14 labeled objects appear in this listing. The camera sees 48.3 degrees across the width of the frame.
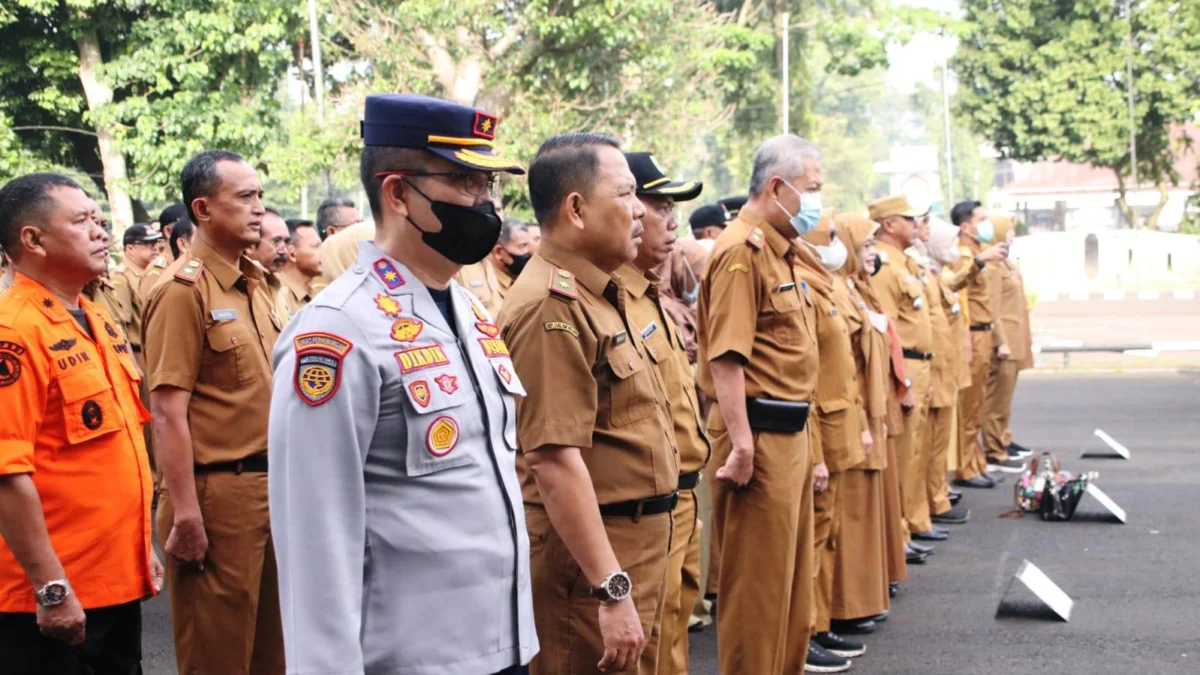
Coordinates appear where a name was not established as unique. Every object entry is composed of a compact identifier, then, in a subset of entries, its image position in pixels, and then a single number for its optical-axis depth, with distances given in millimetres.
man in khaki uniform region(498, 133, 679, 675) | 3166
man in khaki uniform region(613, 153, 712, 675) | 3883
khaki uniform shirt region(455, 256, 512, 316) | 7316
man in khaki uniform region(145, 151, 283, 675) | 4098
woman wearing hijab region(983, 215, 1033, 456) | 11156
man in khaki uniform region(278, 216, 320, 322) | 6969
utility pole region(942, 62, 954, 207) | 39781
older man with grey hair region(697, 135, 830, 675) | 4852
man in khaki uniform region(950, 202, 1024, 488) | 10445
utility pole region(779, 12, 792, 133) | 29516
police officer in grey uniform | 2367
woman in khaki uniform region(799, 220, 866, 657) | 5656
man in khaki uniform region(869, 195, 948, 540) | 8086
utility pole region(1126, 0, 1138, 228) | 36719
